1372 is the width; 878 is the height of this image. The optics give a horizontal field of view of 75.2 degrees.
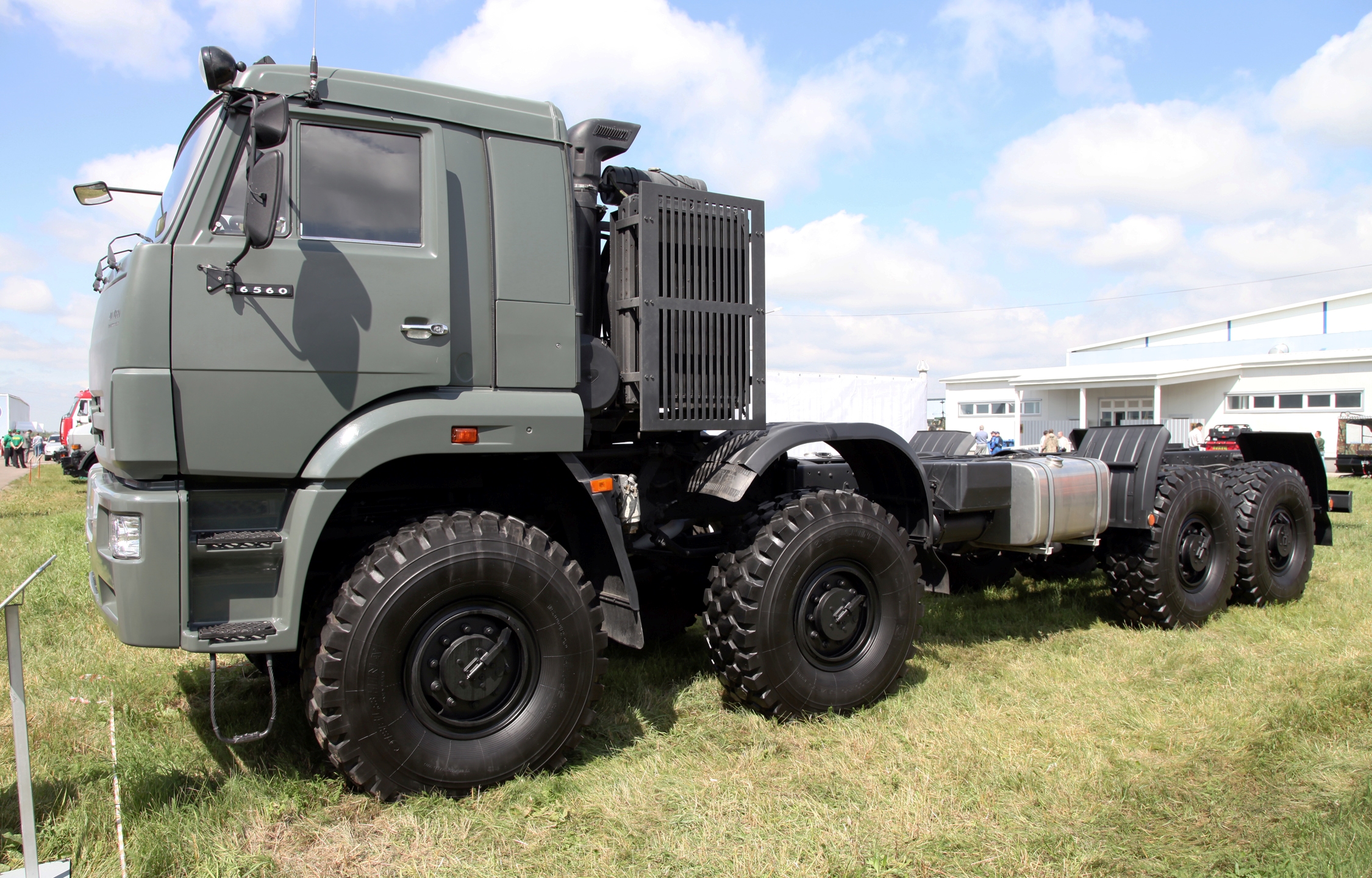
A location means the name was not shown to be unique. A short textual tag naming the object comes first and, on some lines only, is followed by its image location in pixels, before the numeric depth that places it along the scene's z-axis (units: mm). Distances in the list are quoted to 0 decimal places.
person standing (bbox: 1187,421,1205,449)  19531
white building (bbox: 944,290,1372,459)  28250
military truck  3234
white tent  17312
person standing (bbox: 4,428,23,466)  36344
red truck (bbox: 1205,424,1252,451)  21047
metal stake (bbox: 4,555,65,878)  2742
